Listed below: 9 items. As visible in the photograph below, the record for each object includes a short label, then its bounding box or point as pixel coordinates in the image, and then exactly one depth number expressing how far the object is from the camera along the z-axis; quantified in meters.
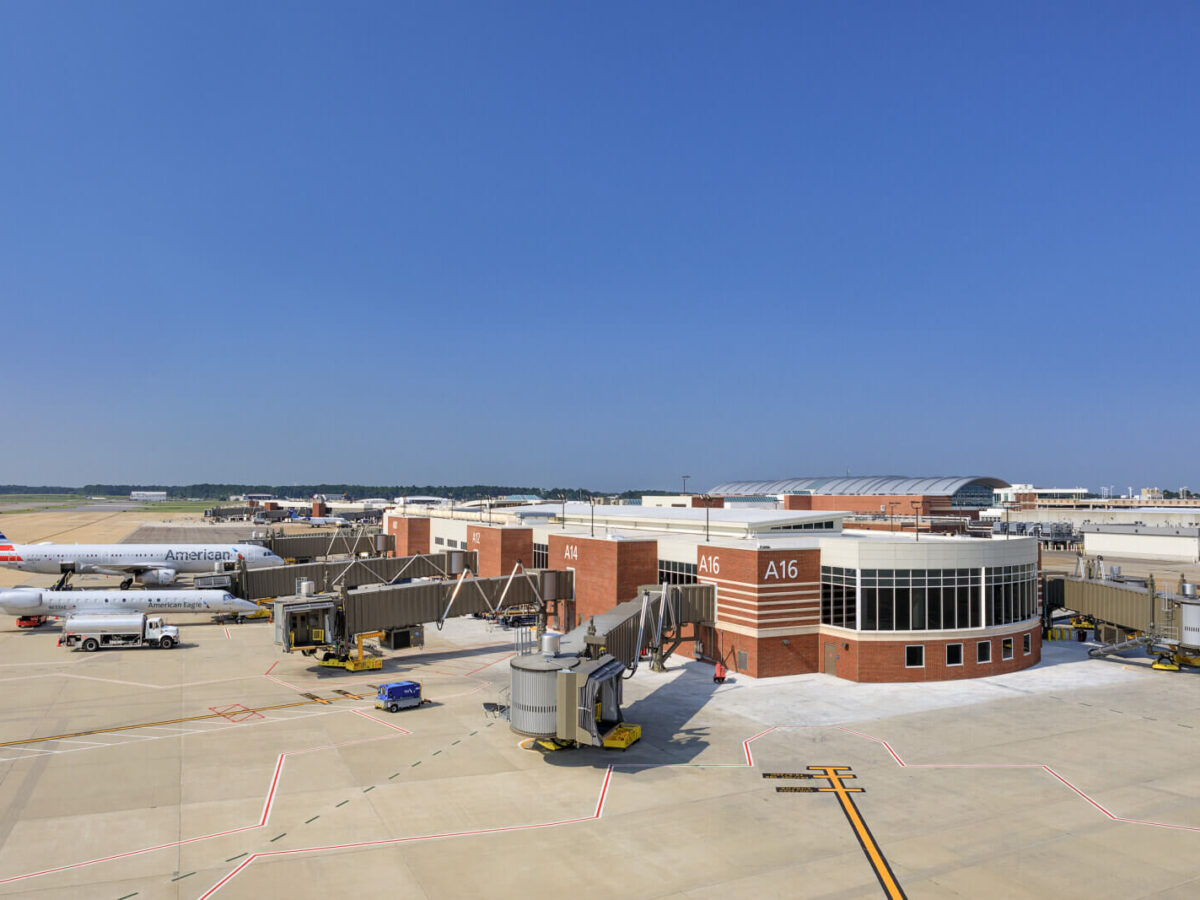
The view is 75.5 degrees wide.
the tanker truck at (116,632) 61.31
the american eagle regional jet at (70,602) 69.56
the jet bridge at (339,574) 73.69
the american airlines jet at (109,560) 91.06
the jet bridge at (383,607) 53.66
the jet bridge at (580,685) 34.25
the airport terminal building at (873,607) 50.88
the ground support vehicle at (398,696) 42.94
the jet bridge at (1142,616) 54.59
